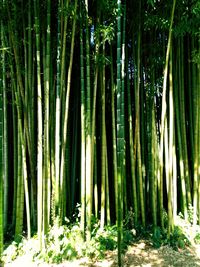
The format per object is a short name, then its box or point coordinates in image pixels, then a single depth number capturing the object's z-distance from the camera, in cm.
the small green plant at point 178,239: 335
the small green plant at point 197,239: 350
